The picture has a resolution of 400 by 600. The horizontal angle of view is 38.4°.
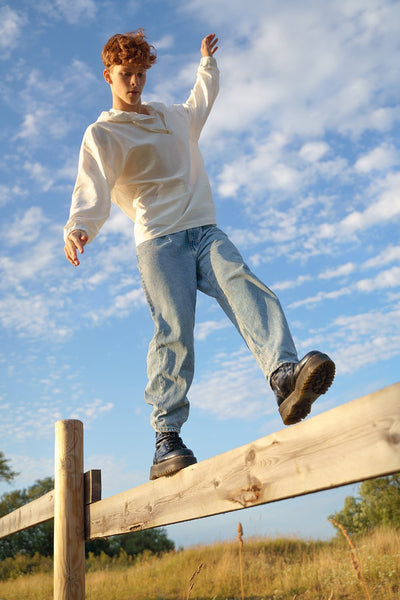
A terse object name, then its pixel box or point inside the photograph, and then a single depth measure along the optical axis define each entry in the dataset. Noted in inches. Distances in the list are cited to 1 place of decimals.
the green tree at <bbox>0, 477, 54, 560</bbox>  552.4
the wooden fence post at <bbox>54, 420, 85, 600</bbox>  123.4
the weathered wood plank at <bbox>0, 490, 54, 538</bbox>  140.9
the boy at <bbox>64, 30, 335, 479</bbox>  94.3
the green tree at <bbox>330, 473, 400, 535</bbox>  478.2
